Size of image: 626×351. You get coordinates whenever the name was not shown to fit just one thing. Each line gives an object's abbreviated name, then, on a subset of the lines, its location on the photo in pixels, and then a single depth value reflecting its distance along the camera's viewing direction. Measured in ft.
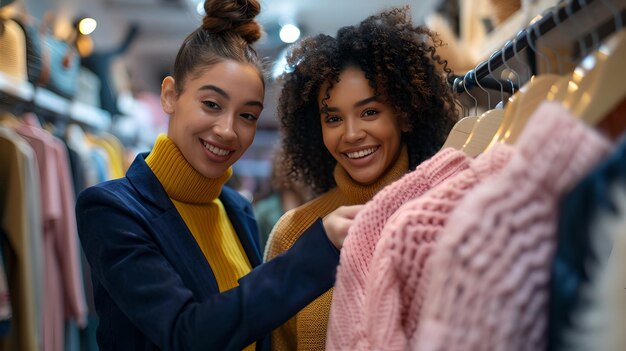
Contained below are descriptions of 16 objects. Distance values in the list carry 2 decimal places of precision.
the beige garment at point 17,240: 5.91
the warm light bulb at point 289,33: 13.33
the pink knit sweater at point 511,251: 1.67
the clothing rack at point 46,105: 6.51
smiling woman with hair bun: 2.66
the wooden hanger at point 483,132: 2.87
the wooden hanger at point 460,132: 3.11
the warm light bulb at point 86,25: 9.01
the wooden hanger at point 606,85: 1.78
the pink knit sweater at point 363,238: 2.31
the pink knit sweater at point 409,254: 2.10
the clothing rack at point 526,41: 2.27
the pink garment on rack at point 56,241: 6.80
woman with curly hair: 3.77
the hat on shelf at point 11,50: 6.42
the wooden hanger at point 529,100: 2.34
